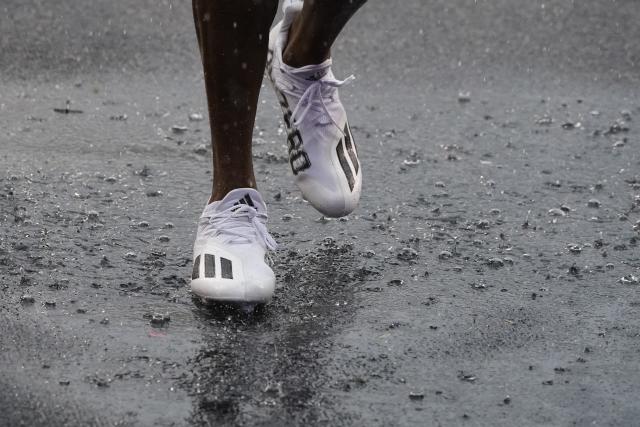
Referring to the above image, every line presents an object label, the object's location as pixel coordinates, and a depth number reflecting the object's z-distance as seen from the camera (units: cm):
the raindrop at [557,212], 690
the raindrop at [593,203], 705
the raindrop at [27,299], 544
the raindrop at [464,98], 934
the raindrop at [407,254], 621
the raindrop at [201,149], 787
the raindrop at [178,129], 832
